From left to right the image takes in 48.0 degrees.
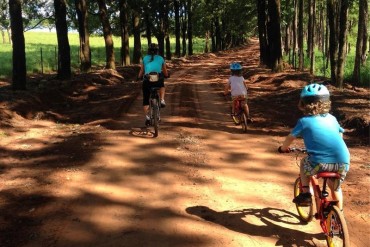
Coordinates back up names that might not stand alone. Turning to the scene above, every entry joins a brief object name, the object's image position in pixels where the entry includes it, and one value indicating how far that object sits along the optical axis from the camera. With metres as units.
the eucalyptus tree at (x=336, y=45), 17.03
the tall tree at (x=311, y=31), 25.47
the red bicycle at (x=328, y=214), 4.26
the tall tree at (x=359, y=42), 20.31
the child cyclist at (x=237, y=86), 10.63
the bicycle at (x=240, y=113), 10.64
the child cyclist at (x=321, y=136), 4.47
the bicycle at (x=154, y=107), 9.70
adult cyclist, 9.82
